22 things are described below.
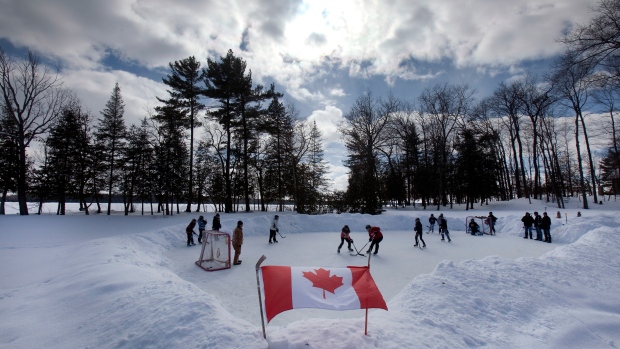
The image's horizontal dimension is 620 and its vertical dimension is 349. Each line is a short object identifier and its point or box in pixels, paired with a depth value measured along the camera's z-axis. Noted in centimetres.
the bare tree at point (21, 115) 2138
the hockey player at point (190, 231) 1552
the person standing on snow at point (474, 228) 1960
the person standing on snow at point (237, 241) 1105
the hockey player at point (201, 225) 1638
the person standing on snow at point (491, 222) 1963
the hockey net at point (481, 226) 2014
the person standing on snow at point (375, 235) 1214
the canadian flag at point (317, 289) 406
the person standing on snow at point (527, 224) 1689
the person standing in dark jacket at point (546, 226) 1547
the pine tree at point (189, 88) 2728
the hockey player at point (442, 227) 1654
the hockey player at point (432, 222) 1992
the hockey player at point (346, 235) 1326
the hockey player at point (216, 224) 1610
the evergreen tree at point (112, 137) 3052
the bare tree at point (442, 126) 3650
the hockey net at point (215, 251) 1103
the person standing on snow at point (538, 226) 1608
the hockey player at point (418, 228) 1461
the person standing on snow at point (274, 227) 1645
